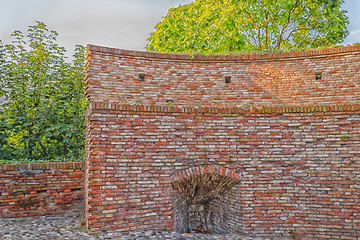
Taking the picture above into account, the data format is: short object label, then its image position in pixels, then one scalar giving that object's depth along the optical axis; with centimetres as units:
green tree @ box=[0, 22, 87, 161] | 857
